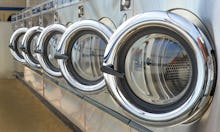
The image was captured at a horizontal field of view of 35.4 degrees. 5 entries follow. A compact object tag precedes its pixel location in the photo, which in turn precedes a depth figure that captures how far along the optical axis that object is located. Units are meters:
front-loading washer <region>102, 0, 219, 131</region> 1.04
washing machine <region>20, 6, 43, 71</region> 3.40
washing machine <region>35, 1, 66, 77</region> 2.63
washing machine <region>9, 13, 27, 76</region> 4.27
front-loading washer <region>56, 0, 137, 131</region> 1.79
